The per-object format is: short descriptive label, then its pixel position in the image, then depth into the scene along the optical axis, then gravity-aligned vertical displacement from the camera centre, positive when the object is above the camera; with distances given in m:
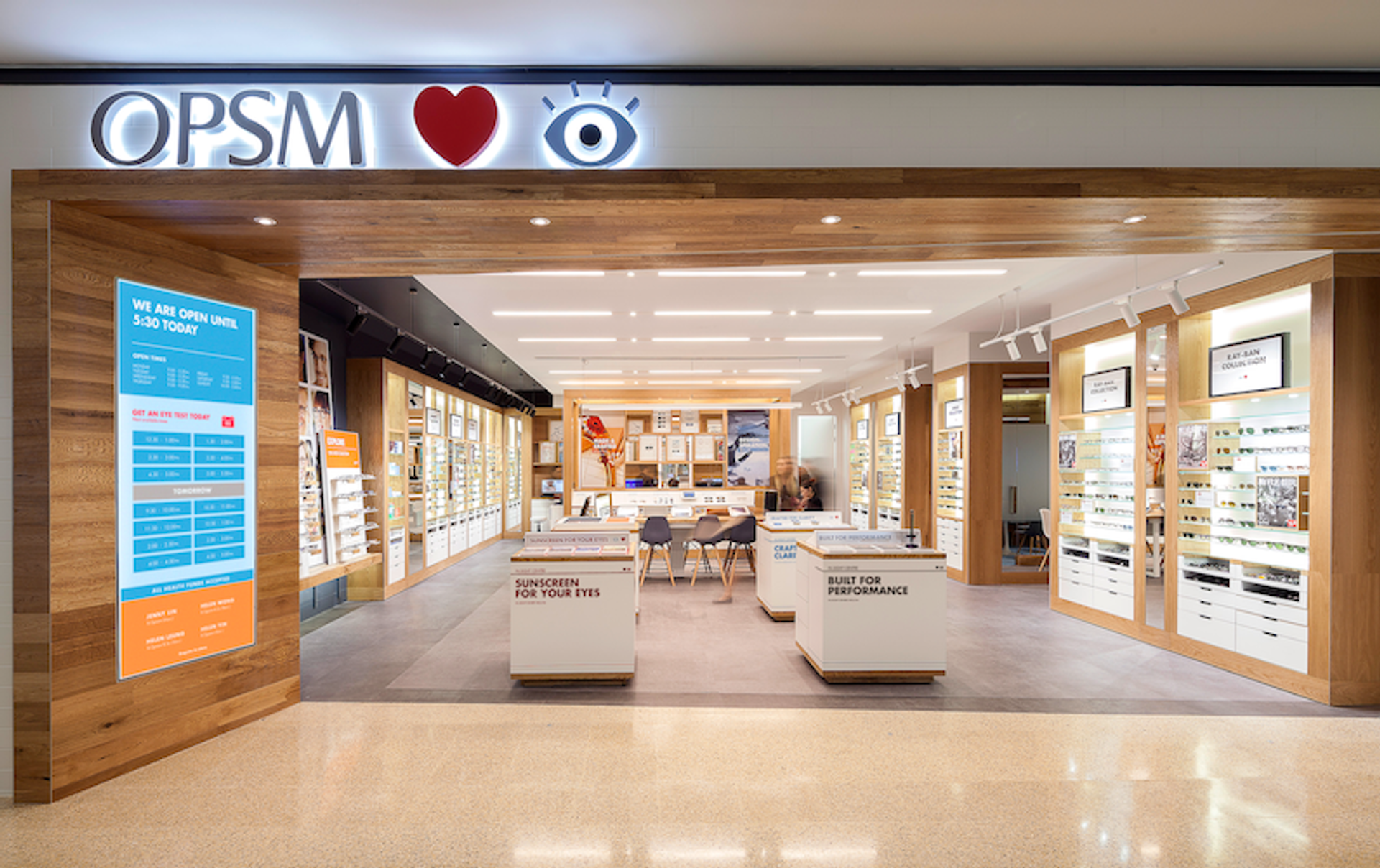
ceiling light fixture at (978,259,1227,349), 4.61 +1.12
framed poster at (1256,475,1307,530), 4.73 -0.41
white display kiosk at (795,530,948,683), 4.87 -1.21
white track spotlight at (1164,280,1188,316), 4.91 +1.00
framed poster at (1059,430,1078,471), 7.22 -0.09
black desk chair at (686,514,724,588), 8.78 -1.12
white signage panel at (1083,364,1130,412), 6.44 +0.50
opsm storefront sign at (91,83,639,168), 3.34 +1.52
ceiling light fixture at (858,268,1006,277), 5.78 +1.42
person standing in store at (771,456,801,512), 11.43 -0.68
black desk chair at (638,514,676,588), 8.92 -1.13
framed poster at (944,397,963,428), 9.20 +0.40
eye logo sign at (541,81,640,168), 3.38 +1.51
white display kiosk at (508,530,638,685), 4.84 -1.20
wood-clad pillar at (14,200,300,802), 3.19 -0.34
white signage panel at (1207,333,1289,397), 4.86 +0.56
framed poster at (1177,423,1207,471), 5.54 -0.03
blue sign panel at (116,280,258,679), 3.51 -0.17
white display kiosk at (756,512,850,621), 6.92 -1.18
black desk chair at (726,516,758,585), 8.70 -1.14
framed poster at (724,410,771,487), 12.12 -0.08
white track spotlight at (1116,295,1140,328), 5.33 +1.00
